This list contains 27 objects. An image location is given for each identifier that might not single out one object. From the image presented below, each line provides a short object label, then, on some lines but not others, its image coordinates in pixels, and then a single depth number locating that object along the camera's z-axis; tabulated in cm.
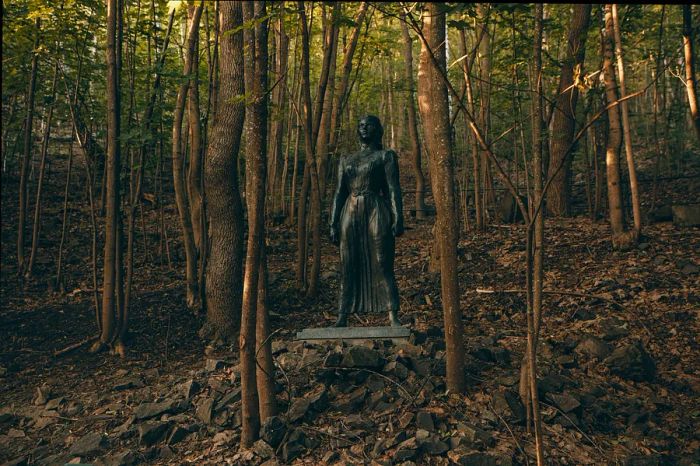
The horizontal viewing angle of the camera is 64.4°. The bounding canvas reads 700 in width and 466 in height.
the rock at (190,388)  564
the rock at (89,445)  489
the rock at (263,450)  427
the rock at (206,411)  507
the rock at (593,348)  598
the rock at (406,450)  416
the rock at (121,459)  462
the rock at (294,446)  429
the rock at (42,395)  619
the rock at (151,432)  491
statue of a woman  605
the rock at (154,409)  535
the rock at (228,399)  514
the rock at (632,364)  569
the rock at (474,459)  399
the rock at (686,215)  949
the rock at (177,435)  488
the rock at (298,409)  475
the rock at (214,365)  625
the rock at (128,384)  642
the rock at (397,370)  524
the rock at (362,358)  533
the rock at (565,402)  475
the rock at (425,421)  449
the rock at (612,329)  661
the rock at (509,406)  461
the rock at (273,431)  438
